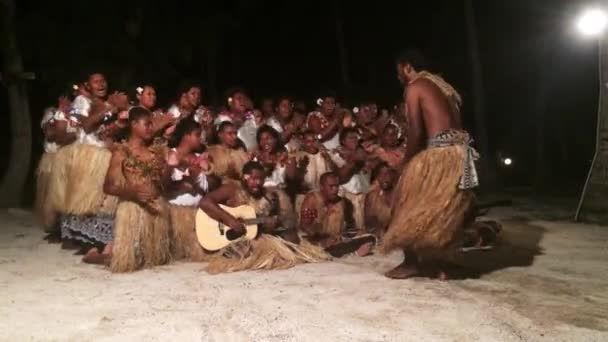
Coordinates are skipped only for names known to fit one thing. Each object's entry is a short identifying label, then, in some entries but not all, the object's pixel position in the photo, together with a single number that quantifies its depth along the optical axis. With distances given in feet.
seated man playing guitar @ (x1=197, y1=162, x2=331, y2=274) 13.84
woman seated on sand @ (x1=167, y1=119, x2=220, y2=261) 14.66
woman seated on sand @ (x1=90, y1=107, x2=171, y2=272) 13.48
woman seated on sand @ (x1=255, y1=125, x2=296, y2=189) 16.35
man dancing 11.63
